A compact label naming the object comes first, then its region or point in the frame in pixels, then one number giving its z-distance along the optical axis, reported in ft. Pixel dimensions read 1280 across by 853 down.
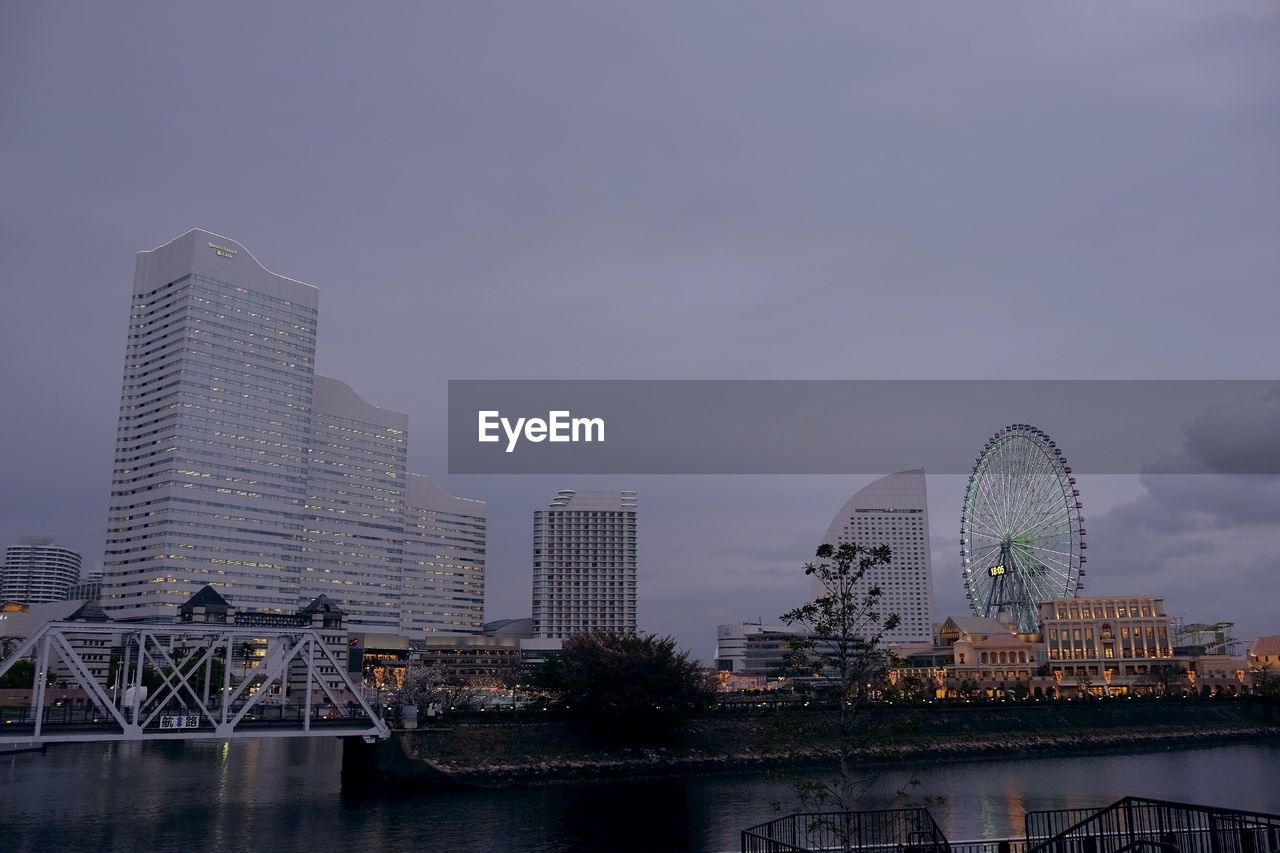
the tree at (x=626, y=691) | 258.16
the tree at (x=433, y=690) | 376.64
